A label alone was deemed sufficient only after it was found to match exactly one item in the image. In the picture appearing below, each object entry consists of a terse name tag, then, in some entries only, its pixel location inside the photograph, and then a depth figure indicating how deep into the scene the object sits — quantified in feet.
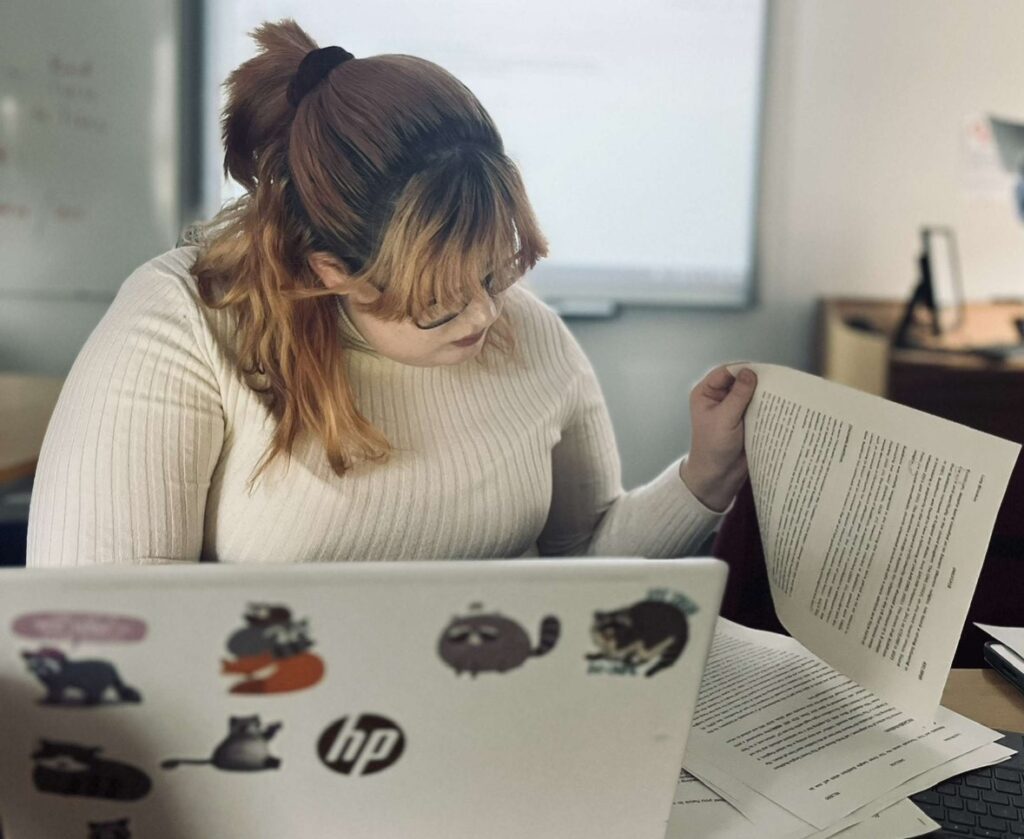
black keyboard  2.03
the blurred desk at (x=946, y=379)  7.46
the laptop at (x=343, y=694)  1.44
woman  2.67
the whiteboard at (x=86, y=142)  8.06
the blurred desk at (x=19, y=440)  5.03
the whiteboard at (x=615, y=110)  8.16
